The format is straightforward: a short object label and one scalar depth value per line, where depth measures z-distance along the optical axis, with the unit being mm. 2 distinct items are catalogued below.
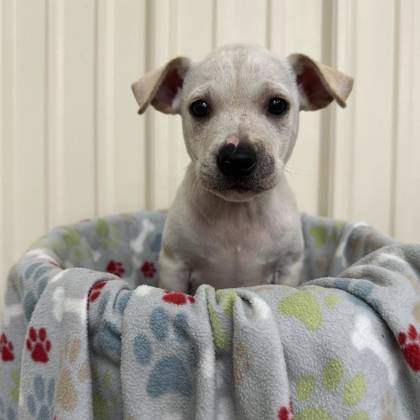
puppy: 454
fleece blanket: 345
